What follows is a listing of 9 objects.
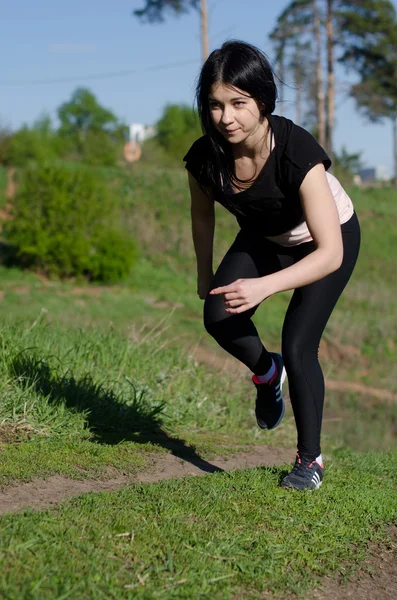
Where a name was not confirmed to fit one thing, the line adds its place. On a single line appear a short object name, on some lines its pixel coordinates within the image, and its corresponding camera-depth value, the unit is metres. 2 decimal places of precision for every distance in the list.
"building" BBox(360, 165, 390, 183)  105.91
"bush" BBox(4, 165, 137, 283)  19.86
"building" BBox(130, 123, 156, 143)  82.20
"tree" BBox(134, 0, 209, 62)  27.58
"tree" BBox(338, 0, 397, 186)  30.61
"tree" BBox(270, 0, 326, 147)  30.66
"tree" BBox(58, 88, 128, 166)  79.81
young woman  3.43
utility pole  27.55
